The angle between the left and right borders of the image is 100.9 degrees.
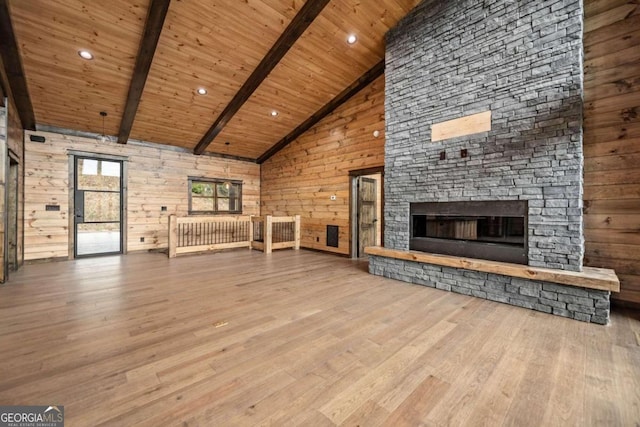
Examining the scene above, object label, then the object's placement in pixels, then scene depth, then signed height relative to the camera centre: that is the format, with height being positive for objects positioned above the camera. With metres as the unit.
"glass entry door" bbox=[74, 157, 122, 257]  5.64 +0.18
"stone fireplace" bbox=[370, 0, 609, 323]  2.75 +0.82
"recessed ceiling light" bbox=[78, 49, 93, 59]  3.77 +2.26
